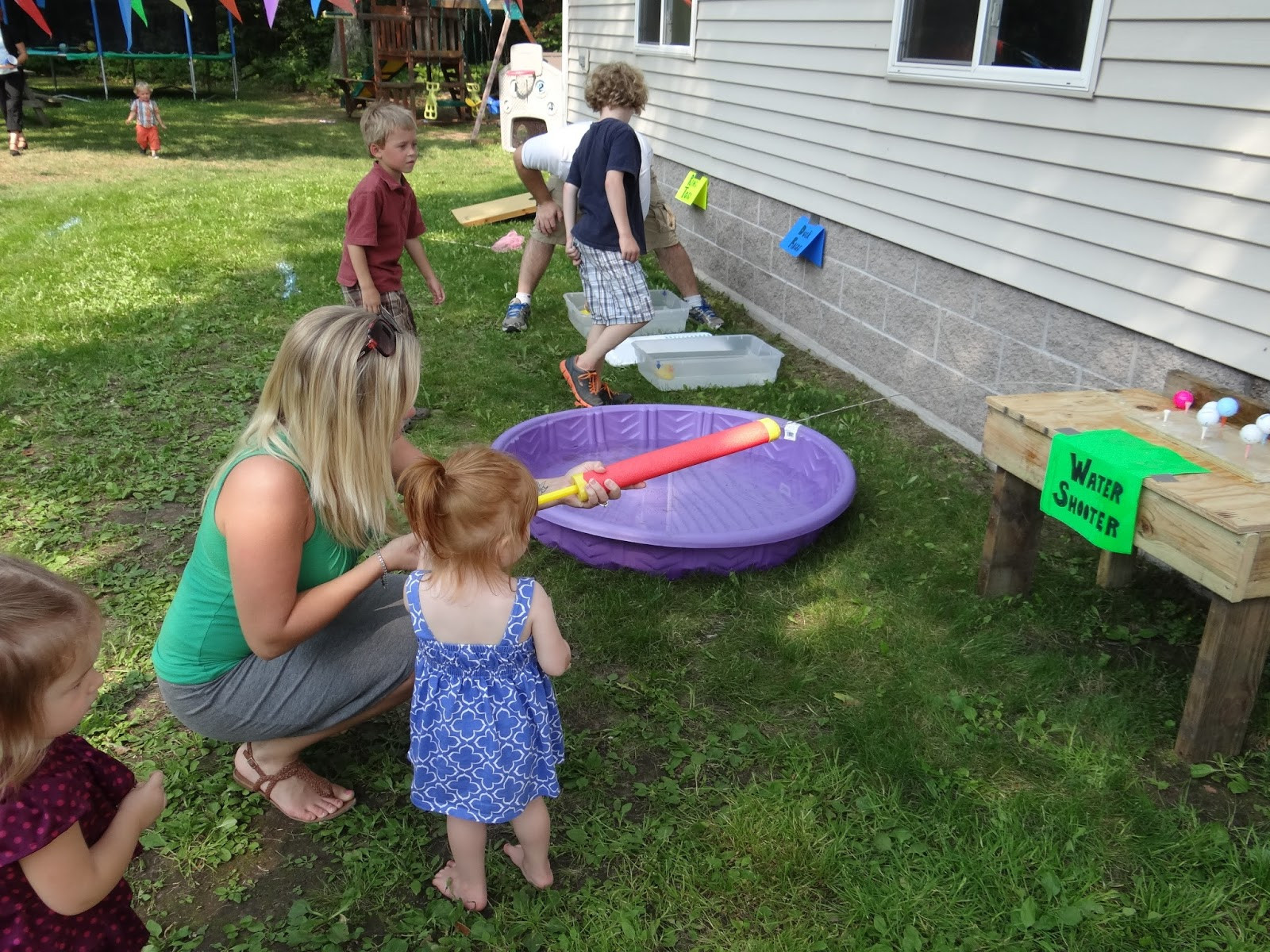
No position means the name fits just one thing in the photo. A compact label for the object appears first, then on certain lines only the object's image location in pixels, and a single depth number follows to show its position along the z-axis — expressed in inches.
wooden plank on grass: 356.5
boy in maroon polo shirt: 169.6
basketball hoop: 494.0
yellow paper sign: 281.9
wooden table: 86.8
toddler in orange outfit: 496.4
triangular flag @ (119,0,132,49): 553.7
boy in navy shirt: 190.2
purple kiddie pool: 126.8
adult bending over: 241.6
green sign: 97.5
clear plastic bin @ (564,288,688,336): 235.1
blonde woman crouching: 76.6
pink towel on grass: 320.8
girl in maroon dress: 49.0
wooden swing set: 652.1
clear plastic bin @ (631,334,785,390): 202.2
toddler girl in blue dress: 70.7
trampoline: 763.4
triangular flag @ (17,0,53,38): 432.3
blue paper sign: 217.9
